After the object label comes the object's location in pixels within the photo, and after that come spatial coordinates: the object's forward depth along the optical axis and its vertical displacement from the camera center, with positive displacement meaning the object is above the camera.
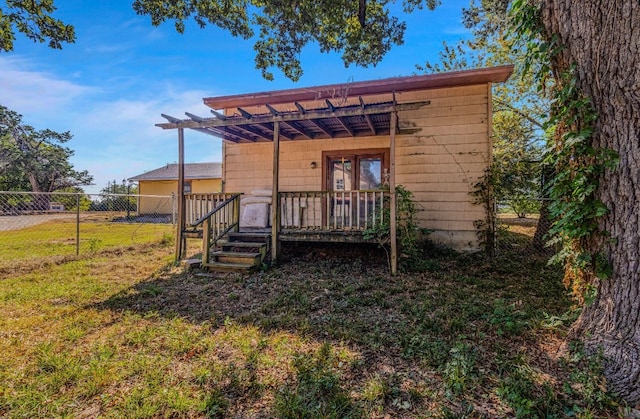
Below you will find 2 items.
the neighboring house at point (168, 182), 19.91 +1.88
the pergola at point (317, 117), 5.38 +1.86
